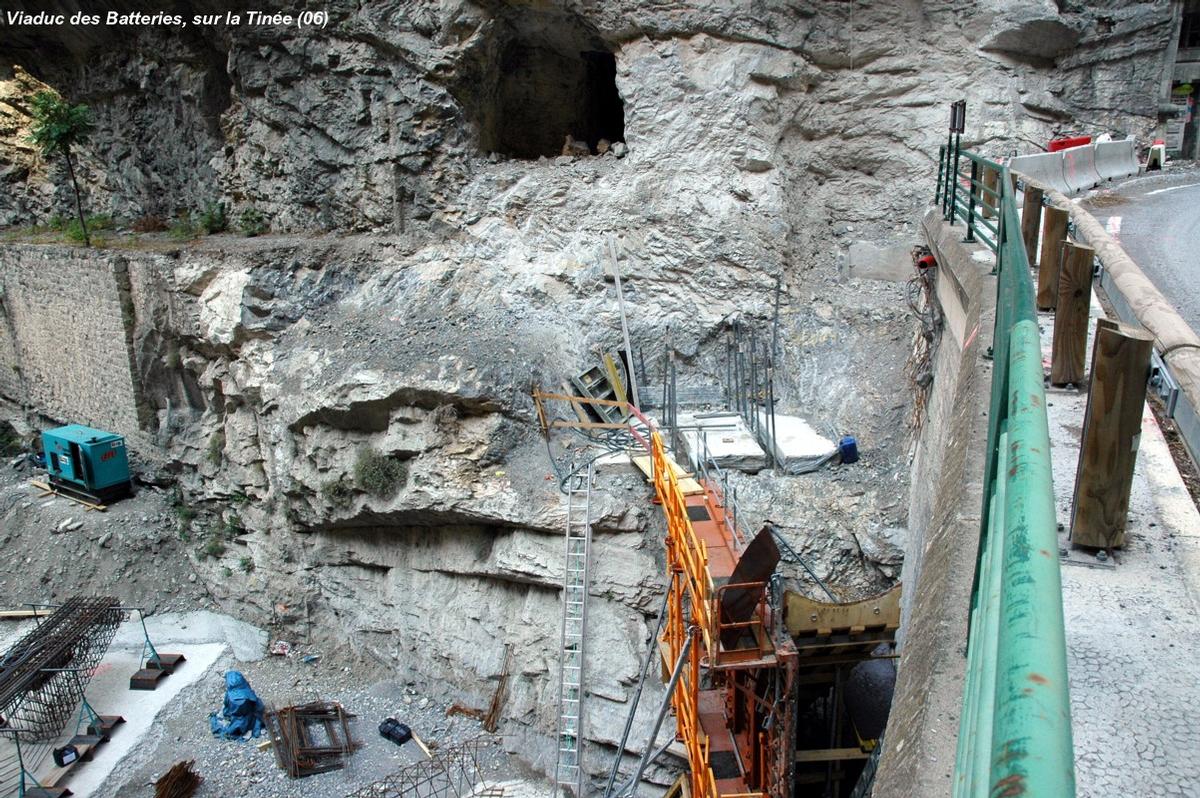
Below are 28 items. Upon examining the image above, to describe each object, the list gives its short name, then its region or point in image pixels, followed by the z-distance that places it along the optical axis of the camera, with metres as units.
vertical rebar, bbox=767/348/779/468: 11.42
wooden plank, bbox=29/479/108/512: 17.27
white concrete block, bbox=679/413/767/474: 11.32
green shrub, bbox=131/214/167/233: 19.66
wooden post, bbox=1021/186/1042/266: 6.33
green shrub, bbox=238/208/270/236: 17.45
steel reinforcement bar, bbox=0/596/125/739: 12.56
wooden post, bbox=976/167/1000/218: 7.14
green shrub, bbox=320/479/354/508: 13.05
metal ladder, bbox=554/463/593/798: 10.57
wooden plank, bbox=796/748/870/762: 9.09
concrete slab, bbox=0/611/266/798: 12.12
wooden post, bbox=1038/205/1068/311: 5.07
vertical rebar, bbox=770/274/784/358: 13.28
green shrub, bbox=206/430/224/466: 16.08
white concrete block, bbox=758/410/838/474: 11.20
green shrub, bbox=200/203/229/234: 18.28
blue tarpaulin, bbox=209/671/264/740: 12.55
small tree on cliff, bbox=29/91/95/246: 18.73
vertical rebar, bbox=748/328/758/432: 12.13
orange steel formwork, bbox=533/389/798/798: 7.93
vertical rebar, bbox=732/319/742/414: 12.72
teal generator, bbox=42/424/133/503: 16.95
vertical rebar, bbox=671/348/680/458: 11.66
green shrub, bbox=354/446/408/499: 12.48
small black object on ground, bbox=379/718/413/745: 11.96
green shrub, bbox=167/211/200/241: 18.33
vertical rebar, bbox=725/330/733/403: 13.19
